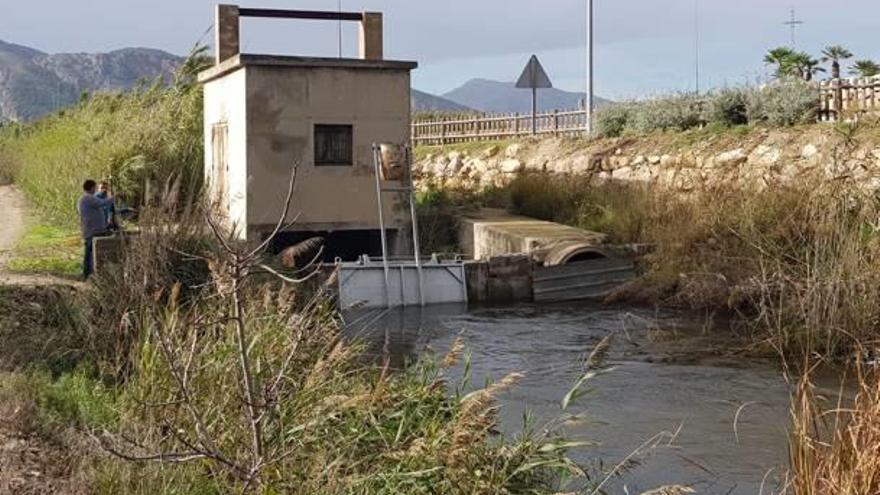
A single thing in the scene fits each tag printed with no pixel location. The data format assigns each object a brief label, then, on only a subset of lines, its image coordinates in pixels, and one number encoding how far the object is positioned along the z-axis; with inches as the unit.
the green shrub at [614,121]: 1044.5
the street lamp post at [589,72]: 1079.0
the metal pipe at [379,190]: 701.9
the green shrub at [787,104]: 867.4
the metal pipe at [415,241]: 694.1
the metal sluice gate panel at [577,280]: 729.0
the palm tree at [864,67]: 1379.2
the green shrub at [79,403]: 276.2
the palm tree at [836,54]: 1564.2
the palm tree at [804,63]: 1513.0
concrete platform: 739.4
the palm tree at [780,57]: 1563.7
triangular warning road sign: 1119.5
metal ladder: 701.9
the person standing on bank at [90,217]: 568.7
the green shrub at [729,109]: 935.0
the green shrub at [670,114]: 971.3
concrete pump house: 752.3
